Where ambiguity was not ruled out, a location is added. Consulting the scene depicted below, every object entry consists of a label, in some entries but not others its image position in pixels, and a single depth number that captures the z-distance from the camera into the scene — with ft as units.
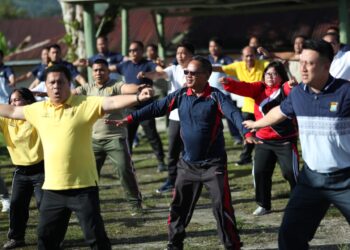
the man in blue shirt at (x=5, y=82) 45.16
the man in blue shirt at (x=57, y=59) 42.68
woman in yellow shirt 27.91
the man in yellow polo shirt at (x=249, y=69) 40.57
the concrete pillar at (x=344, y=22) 48.78
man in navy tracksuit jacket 25.21
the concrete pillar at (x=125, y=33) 62.03
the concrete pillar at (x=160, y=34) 64.03
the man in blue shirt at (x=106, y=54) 46.93
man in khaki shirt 32.60
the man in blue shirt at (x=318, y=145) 20.38
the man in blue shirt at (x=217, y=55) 46.21
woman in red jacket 30.71
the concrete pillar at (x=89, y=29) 50.80
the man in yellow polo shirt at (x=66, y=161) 22.45
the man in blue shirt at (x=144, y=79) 43.01
